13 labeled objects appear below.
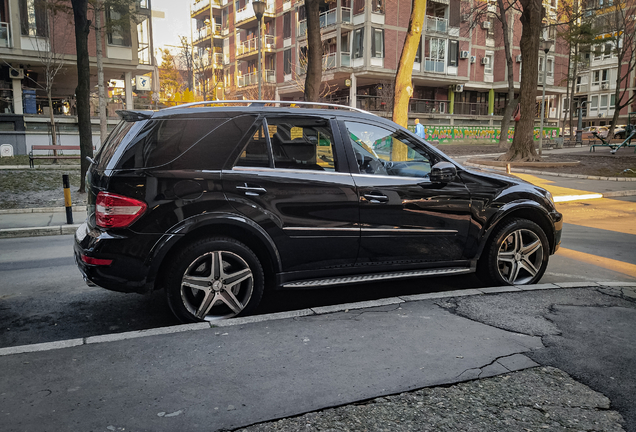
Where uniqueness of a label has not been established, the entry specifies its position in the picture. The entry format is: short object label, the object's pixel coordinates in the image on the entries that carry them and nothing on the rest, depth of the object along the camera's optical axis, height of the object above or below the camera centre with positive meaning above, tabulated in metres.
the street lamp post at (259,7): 17.72 +4.67
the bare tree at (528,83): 19.52 +2.21
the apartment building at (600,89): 64.44 +6.62
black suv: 3.96 -0.55
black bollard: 9.09 -1.13
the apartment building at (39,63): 27.00 +4.37
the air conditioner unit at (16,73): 27.27 +3.67
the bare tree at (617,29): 35.28 +8.01
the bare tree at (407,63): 14.31 +2.16
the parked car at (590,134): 46.40 +0.72
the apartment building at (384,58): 39.94 +7.47
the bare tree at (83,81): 12.55 +1.53
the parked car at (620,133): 45.84 +0.64
